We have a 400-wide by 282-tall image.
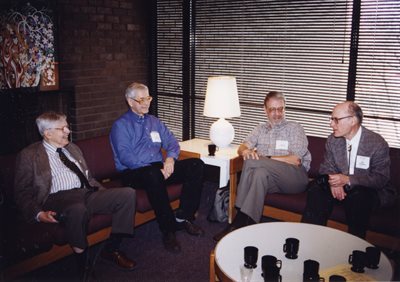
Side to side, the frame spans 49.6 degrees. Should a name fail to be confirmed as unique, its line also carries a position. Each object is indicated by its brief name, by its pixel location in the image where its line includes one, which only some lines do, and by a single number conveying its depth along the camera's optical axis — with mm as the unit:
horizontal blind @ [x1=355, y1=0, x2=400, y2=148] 3699
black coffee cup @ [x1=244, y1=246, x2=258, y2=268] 2205
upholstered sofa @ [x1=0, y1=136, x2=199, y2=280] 2648
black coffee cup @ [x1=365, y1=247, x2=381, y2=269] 2199
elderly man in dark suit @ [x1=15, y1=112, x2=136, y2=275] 2799
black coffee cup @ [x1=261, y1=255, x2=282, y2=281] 2018
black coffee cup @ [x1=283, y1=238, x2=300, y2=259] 2336
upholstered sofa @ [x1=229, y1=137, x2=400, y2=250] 3008
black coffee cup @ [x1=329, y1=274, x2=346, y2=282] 1972
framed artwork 3801
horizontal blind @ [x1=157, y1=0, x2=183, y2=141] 5156
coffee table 2217
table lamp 4023
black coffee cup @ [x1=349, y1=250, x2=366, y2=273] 2160
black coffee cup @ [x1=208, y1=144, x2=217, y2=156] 3961
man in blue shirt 3479
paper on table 2133
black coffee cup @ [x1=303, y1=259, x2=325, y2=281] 2037
